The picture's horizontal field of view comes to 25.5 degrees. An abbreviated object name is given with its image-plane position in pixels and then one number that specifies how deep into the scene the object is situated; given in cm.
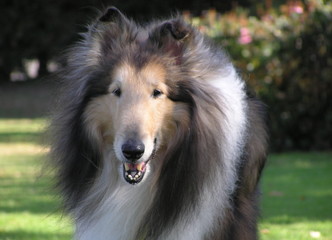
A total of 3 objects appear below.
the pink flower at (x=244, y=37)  1302
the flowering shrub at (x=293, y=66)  1268
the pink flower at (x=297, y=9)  1283
